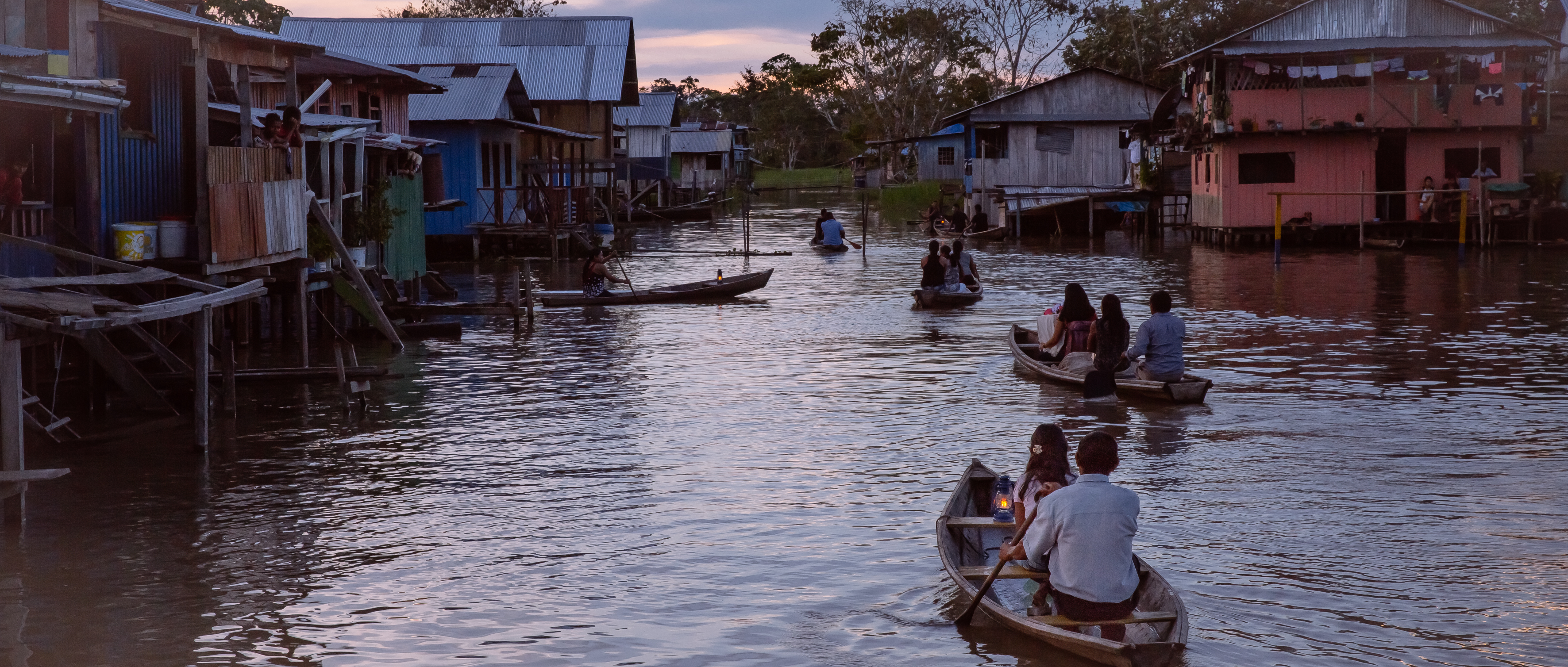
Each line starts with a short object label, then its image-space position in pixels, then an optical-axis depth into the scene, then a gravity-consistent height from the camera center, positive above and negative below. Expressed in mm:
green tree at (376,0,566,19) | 73938 +13181
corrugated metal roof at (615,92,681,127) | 67000 +7003
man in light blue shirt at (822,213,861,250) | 40125 +654
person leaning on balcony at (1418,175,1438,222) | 36750 +1166
